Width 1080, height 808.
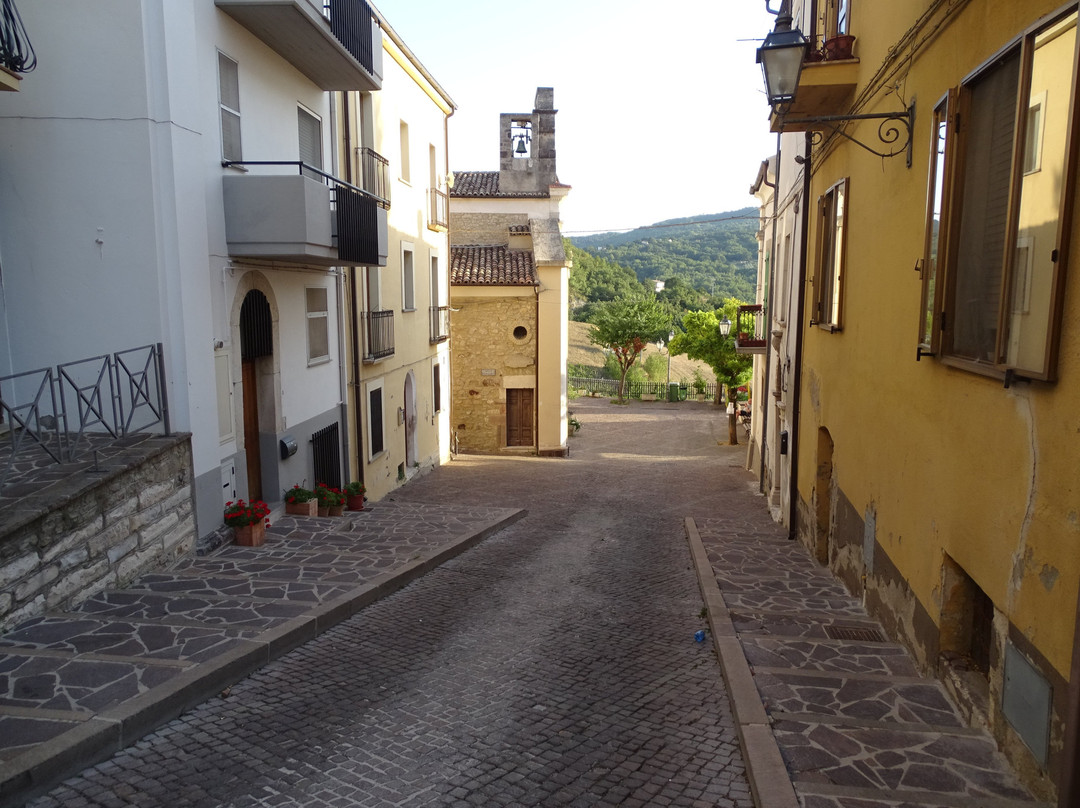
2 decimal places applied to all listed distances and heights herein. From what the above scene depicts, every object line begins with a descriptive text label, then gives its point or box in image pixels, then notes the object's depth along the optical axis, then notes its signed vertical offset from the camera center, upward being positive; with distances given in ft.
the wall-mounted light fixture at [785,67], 21.88 +6.82
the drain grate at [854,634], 20.97 -8.83
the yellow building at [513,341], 81.87 -3.65
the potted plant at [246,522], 28.43 -7.90
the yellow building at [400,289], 45.57 +1.16
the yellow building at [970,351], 11.55 -0.85
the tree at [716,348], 109.91 -5.90
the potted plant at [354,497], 39.19 -9.58
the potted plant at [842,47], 26.99 +9.03
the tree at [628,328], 137.08 -3.68
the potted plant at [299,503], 34.50 -8.71
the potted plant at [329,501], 36.14 -9.06
